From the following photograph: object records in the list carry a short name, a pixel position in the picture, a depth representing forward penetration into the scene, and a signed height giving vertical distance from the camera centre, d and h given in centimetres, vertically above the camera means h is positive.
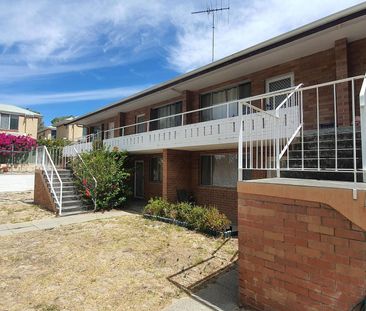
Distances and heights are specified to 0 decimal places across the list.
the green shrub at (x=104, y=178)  1226 -51
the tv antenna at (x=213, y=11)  1323 +763
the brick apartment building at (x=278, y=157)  314 +30
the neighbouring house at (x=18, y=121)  3054 +497
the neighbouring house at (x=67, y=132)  3588 +440
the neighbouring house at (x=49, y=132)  4288 +525
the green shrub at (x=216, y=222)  796 -156
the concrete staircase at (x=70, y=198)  1160 -138
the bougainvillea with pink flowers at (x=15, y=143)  2431 +219
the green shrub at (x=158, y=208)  1020 -151
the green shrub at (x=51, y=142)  3083 +268
